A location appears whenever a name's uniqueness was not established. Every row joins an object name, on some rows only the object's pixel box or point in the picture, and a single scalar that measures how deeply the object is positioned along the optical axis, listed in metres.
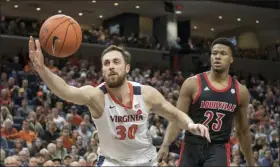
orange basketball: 5.16
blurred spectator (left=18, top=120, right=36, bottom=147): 12.47
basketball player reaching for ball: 5.09
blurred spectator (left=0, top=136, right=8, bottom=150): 11.96
